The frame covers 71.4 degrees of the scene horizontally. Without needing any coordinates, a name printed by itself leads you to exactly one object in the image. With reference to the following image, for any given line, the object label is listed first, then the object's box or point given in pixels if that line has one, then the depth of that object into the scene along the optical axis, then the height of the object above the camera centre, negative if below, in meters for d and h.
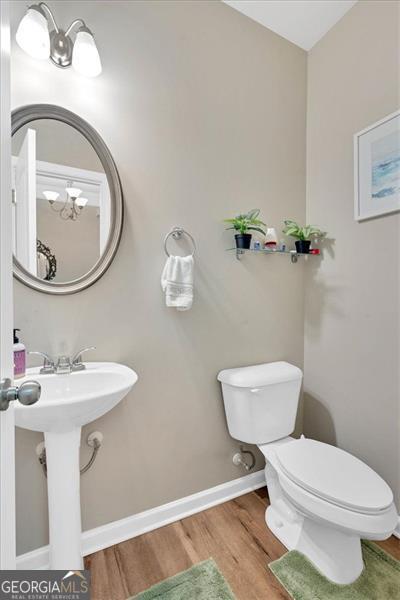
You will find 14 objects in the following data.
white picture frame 1.34 +0.65
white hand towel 1.31 +0.07
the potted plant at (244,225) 1.46 +0.38
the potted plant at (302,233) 1.64 +0.38
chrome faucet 1.09 -0.27
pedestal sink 0.90 -0.51
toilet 0.99 -0.72
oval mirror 1.10 +0.41
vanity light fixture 1.01 +0.98
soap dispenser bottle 0.99 -0.22
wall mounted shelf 1.56 +0.27
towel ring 1.38 +0.32
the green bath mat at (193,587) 1.05 -1.13
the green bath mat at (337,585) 1.06 -1.13
